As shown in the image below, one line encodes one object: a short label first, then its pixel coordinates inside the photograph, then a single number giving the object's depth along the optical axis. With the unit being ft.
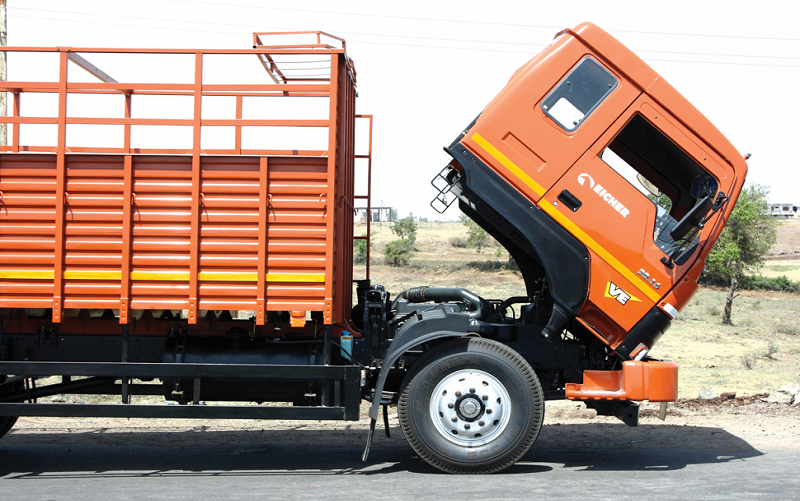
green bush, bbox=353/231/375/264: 126.11
